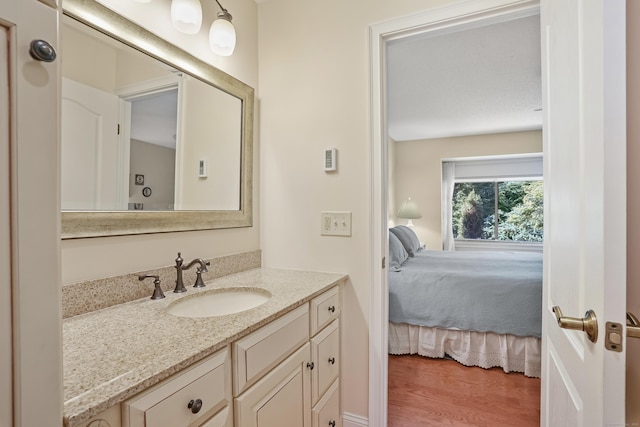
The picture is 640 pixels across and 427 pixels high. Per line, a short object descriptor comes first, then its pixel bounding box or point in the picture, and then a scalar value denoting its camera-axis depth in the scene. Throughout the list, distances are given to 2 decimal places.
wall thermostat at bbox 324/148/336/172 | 1.65
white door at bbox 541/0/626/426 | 0.58
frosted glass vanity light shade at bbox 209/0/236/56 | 1.44
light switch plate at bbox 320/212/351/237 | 1.64
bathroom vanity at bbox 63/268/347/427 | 0.63
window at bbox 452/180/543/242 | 5.12
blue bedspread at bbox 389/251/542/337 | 2.29
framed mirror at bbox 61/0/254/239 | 1.03
